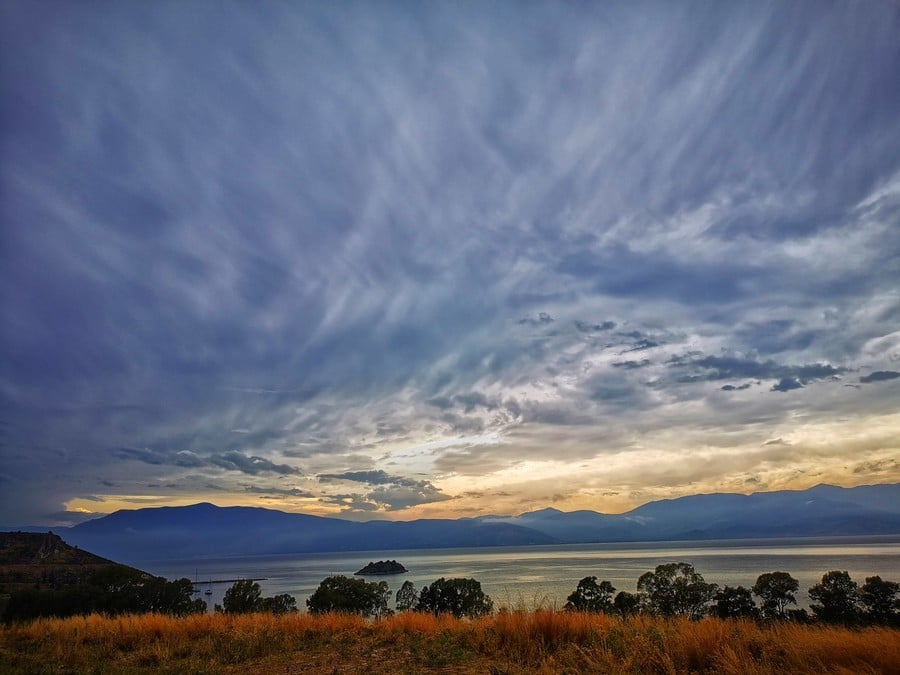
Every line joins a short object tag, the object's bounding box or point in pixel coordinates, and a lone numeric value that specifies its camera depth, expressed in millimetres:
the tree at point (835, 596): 42838
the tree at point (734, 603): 46094
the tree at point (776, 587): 47594
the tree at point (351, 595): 50497
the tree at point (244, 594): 43544
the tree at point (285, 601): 46694
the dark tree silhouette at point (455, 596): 51000
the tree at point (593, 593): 47312
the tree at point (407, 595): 62078
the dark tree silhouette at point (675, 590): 50409
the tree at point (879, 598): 41644
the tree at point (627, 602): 46469
